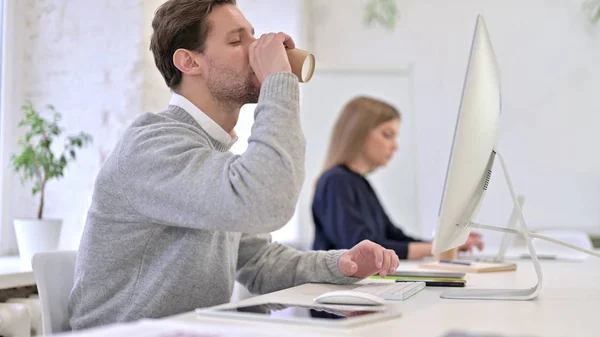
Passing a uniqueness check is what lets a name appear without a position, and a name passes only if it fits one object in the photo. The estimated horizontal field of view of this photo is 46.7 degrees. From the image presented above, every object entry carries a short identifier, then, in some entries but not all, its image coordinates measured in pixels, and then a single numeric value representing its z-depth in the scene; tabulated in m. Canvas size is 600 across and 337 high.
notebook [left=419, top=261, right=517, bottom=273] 1.96
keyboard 1.30
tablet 0.94
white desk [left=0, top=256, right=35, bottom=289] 1.86
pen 2.07
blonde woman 2.77
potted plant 2.21
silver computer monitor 1.27
